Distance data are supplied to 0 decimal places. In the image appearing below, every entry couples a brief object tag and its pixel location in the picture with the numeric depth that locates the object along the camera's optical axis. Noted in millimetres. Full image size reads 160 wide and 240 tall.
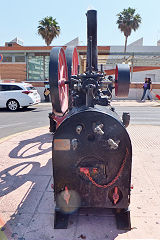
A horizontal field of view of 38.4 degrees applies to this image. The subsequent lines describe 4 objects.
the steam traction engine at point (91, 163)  2906
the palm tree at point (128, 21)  39194
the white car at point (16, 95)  13336
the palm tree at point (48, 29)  36597
